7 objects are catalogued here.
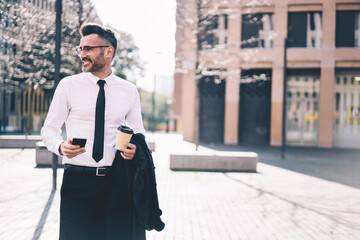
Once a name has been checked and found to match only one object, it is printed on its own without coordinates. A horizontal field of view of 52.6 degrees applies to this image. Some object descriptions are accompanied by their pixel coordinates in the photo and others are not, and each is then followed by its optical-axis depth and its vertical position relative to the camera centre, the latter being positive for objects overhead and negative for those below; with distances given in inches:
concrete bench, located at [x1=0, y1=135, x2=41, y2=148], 585.6 -44.5
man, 97.6 -3.8
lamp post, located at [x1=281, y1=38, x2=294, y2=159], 563.8 +36.2
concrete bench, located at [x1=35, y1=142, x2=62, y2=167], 415.2 -47.8
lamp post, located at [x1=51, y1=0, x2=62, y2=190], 285.9 +51.9
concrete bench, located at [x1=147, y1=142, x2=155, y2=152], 578.6 -42.7
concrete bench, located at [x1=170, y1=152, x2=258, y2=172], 424.2 -48.9
